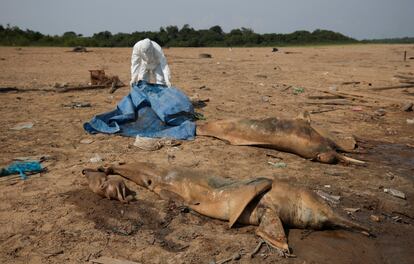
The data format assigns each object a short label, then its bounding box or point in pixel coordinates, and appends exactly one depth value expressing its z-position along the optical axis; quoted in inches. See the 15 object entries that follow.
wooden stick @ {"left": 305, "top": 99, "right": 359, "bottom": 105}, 371.2
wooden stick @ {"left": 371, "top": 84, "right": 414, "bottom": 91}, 444.2
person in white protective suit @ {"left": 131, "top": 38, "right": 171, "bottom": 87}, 308.0
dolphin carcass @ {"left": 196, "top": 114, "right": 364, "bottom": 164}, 218.2
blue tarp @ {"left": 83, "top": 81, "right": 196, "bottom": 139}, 258.1
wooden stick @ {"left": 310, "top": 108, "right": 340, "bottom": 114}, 335.3
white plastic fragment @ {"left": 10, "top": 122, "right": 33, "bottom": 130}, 267.9
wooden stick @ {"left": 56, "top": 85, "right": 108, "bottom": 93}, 408.4
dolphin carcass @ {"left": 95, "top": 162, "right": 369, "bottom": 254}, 139.9
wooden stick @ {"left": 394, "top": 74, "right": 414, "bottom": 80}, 522.8
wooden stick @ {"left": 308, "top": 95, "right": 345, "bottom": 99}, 396.6
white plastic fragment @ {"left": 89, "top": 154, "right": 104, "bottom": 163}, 209.3
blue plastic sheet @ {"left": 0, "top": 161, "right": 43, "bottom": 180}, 186.4
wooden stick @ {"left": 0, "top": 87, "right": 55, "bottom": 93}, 403.4
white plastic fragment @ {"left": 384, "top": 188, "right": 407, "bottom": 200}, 176.2
